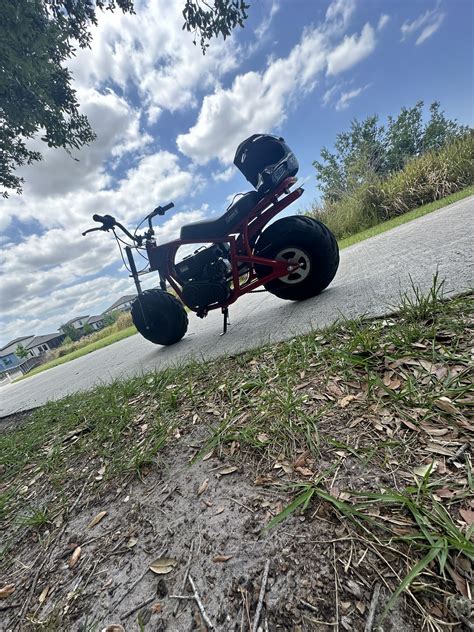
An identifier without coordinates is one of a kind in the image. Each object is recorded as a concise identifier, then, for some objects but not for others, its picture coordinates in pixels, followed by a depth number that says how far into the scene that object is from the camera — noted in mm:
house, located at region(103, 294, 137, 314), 72750
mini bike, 2348
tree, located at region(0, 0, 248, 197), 2609
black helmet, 2297
